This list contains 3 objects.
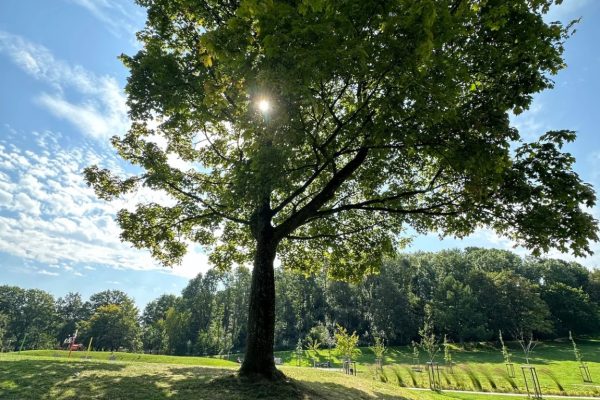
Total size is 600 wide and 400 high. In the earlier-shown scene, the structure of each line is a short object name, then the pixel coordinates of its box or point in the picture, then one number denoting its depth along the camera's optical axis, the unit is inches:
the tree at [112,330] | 2893.7
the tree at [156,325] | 2945.4
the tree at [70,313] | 3686.0
